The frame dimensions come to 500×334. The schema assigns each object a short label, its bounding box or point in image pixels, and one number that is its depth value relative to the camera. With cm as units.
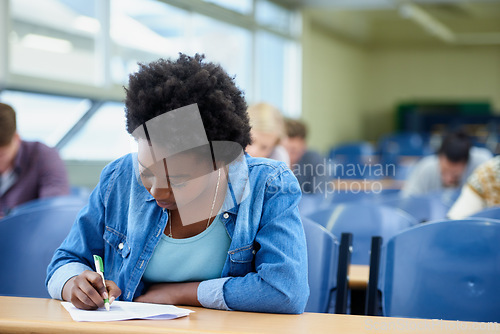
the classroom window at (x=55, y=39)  467
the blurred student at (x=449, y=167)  456
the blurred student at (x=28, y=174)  319
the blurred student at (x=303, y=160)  451
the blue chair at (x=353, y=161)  684
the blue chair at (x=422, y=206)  320
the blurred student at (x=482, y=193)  293
